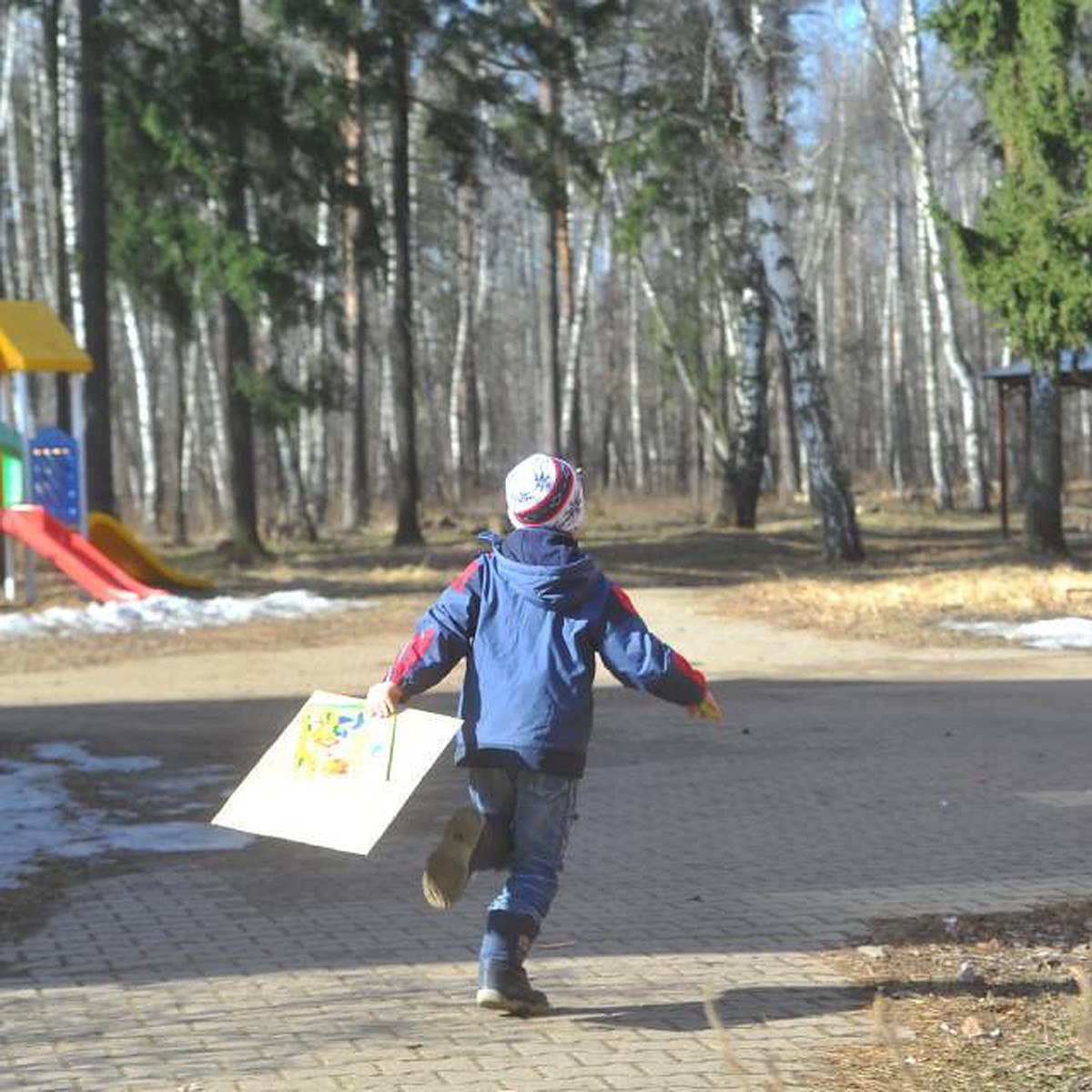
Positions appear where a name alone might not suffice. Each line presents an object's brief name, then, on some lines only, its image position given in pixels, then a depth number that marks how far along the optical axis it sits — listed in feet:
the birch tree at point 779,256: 84.48
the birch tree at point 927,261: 124.26
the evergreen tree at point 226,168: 93.04
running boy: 19.11
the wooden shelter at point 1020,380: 95.25
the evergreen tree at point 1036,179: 73.97
